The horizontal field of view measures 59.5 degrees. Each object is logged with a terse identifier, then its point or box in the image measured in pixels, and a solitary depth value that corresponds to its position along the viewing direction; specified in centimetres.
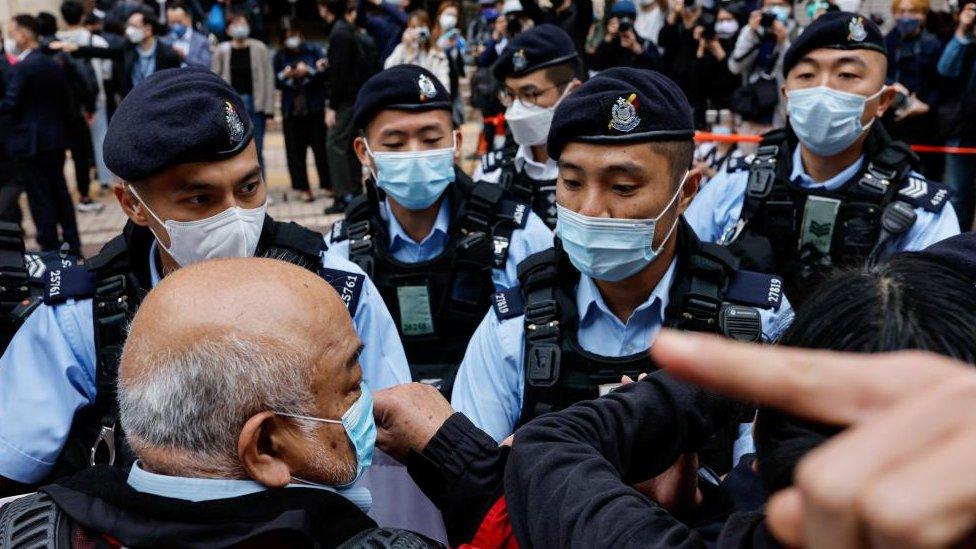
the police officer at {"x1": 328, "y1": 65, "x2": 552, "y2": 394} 370
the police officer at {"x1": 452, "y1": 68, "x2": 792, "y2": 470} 269
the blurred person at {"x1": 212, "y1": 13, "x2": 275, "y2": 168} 1121
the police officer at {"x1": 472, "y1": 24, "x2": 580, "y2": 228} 512
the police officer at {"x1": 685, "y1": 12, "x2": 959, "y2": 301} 381
